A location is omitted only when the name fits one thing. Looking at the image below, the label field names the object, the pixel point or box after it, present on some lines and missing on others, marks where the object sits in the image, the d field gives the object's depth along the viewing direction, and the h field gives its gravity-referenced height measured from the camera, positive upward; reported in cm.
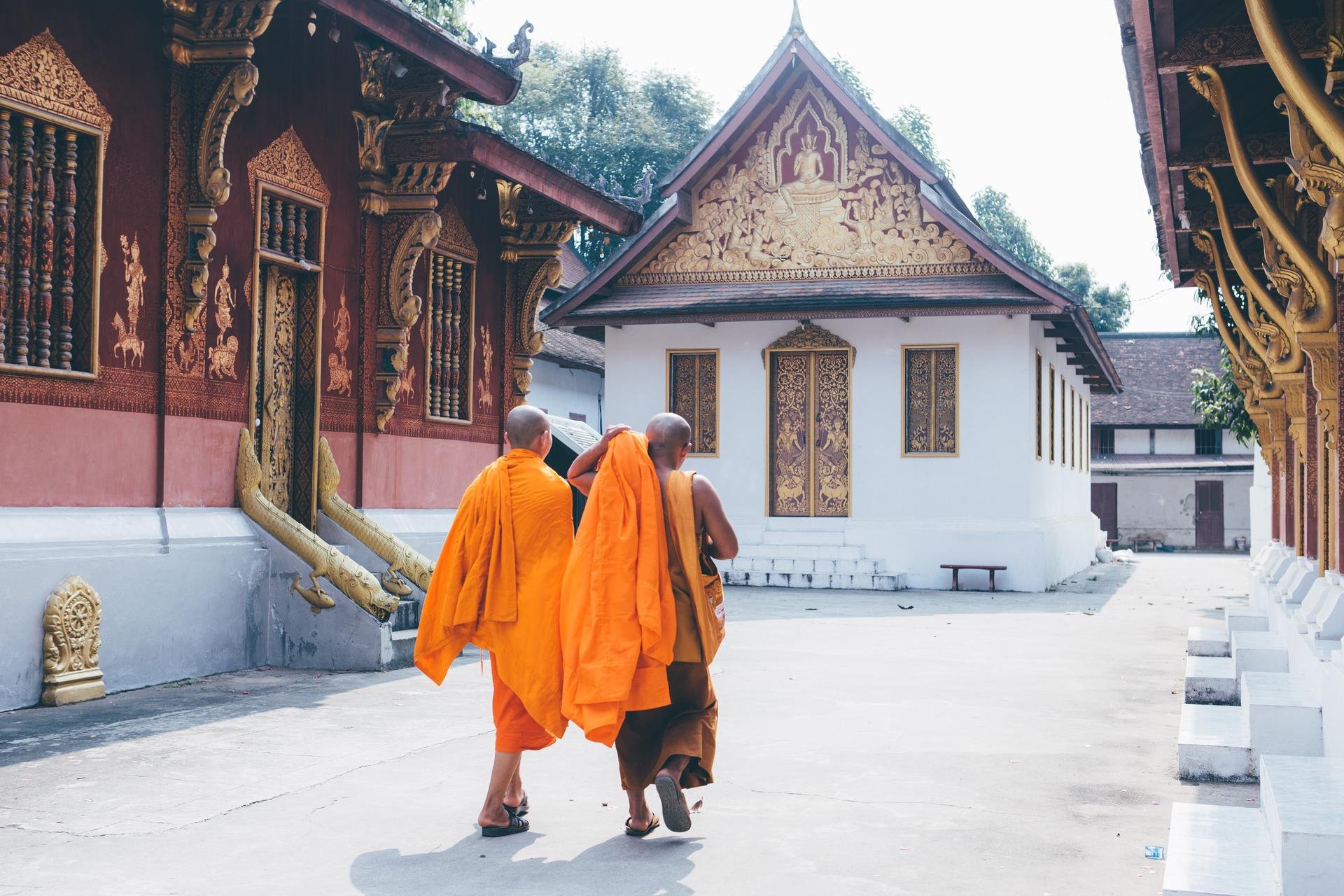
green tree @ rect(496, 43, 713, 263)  4269 +1173
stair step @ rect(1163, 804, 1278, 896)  374 -112
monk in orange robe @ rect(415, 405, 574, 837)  550 -48
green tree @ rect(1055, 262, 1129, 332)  5831 +810
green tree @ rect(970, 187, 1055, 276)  5288 +995
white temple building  2009 +210
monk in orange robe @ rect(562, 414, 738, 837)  532 -56
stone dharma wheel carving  788 -99
